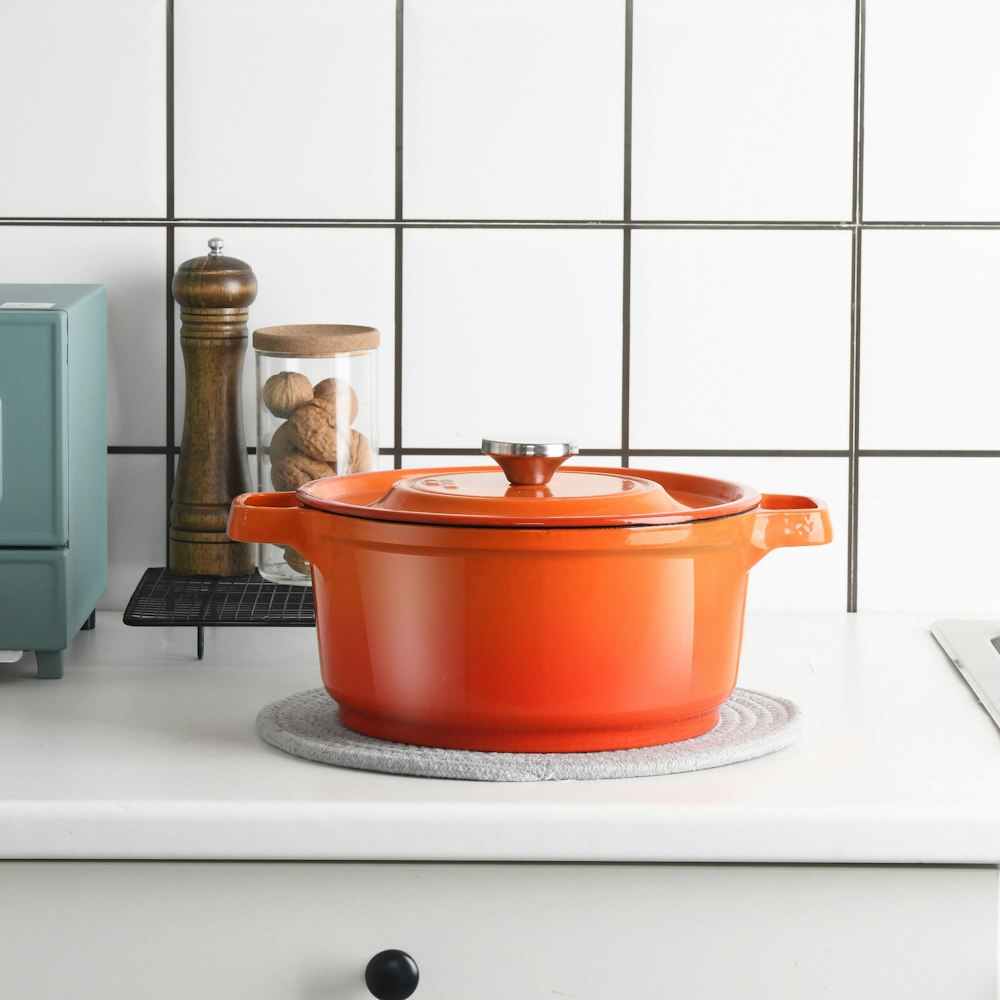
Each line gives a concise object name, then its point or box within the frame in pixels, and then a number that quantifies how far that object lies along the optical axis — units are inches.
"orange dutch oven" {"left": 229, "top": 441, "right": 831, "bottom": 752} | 74.2
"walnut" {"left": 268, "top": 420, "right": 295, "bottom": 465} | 85.4
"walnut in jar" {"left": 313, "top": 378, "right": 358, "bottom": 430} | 85.8
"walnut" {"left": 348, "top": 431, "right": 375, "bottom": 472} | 86.1
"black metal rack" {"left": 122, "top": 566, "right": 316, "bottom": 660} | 82.7
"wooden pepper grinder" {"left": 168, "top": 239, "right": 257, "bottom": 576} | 86.8
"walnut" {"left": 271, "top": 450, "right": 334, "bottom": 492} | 85.2
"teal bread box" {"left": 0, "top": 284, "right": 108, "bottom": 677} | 80.4
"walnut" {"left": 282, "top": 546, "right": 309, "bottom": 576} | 85.8
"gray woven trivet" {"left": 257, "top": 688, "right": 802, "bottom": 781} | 74.5
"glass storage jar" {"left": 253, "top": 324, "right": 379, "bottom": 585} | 85.3
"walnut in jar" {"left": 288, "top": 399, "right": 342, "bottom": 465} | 85.1
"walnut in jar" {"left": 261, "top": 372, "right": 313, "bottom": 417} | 85.5
